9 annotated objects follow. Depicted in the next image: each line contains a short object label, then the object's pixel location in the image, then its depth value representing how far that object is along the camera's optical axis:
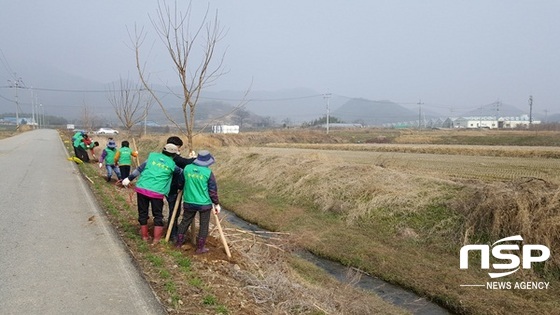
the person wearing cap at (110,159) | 15.14
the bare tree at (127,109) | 19.88
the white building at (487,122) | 129.12
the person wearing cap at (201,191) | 6.35
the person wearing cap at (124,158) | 13.73
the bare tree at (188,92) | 7.80
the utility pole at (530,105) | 105.38
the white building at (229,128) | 72.33
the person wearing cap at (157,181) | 6.77
